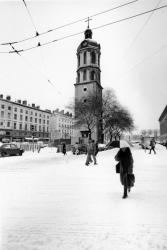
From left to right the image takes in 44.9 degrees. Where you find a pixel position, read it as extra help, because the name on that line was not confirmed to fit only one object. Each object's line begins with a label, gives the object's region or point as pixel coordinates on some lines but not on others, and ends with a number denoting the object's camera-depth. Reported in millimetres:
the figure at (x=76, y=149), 27209
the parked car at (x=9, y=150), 22719
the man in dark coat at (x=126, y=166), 6039
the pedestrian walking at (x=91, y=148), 14295
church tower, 61656
